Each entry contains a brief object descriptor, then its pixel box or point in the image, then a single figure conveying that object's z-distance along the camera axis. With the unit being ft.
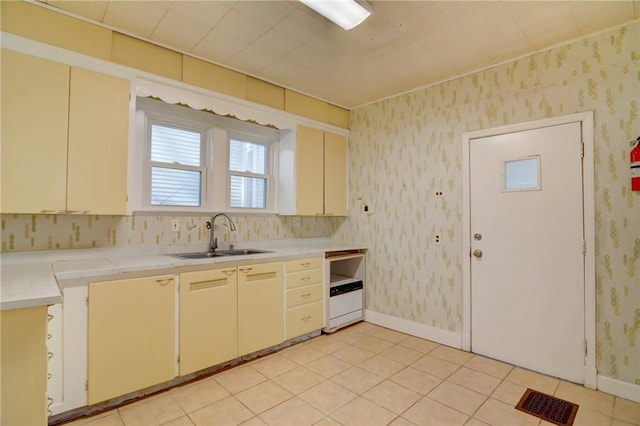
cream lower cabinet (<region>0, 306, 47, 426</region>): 3.83
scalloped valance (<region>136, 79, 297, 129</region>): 8.30
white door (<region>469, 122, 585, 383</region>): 8.09
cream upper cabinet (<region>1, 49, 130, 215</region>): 6.39
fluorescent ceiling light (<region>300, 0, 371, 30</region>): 6.32
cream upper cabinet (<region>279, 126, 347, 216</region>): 11.73
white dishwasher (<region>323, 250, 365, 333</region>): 11.35
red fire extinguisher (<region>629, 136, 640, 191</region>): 6.93
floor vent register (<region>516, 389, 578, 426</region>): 6.57
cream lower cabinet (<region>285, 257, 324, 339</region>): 10.11
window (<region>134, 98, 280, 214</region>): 9.05
